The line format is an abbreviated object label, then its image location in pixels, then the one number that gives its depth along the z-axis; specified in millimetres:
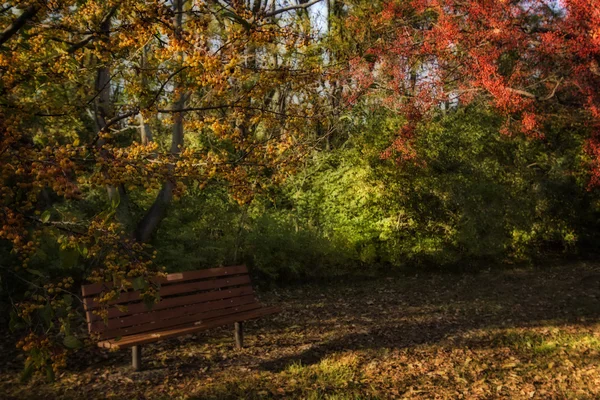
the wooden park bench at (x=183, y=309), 4262
